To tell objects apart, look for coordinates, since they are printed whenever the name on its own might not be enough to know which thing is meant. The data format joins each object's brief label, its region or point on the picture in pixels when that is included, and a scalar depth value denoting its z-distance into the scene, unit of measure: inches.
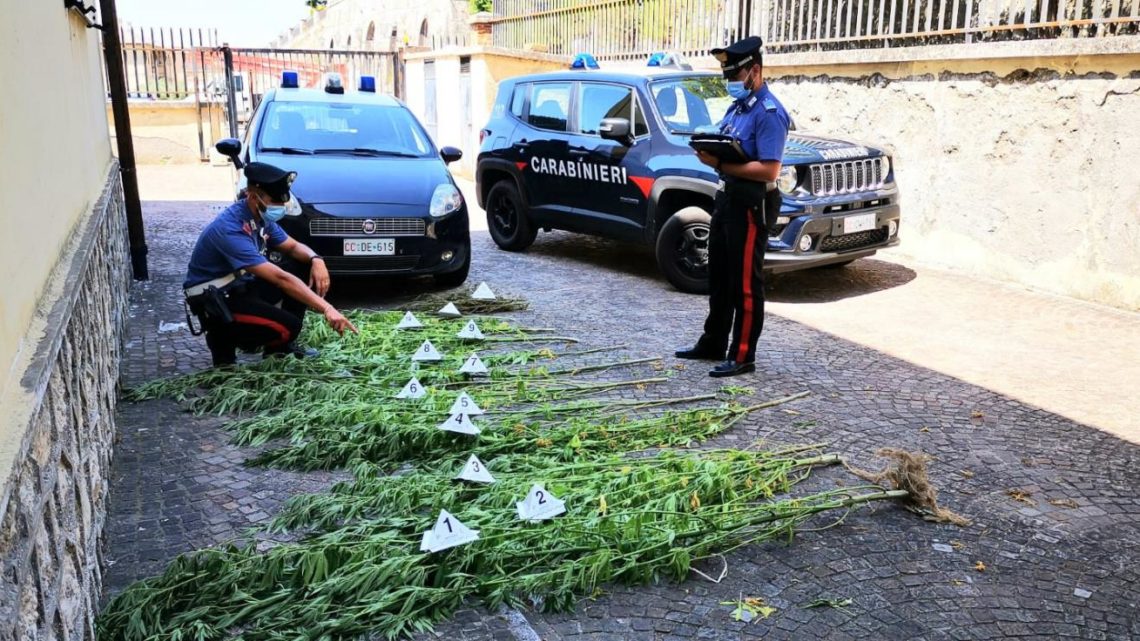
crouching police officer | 217.0
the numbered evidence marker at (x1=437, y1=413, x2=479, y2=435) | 183.6
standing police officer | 229.3
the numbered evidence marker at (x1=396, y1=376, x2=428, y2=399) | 209.2
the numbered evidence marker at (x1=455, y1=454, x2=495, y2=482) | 163.3
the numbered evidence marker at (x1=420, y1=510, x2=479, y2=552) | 137.9
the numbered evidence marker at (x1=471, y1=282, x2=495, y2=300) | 312.3
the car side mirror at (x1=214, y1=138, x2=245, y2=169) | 313.3
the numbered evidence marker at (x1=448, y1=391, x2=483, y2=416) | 195.6
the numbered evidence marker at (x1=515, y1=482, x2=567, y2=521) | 149.5
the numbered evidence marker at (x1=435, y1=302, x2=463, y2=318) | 294.4
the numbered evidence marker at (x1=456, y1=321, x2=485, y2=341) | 264.8
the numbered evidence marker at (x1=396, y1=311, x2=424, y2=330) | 275.3
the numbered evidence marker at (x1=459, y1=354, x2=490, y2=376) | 230.4
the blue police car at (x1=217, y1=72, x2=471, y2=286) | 299.7
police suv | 321.4
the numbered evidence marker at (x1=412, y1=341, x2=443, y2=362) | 241.4
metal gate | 731.1
